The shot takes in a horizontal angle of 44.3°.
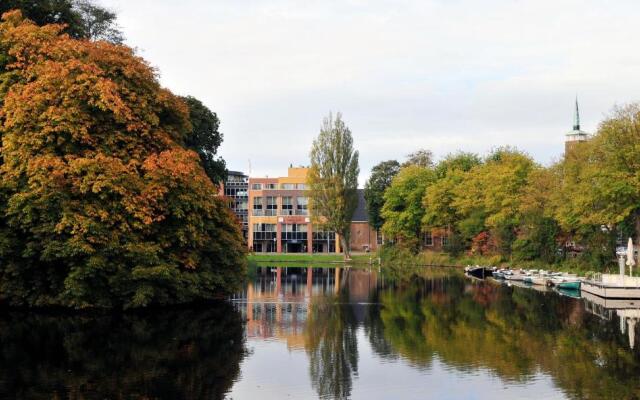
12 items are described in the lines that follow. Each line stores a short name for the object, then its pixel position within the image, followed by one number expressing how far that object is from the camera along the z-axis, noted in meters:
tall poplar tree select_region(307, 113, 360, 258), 100.00
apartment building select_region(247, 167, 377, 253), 126.44
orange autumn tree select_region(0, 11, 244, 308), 35.72
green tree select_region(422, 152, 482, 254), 88.12
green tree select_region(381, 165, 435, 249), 97.06
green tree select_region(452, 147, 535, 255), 76.44
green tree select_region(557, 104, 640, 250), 54.28
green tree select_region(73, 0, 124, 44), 65.62
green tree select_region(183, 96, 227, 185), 64.25
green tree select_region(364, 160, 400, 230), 111.20
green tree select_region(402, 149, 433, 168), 123.38
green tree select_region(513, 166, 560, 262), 68.38
